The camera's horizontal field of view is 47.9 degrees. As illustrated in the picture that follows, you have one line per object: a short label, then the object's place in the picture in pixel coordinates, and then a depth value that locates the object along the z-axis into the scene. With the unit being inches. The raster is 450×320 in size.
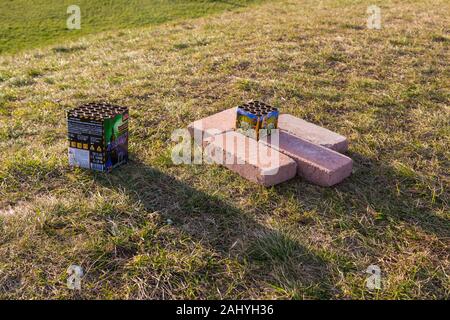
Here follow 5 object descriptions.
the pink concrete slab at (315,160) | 145.7
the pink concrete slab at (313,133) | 164.1
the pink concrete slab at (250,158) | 144.2
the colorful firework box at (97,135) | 143.9
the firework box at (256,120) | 156.9
